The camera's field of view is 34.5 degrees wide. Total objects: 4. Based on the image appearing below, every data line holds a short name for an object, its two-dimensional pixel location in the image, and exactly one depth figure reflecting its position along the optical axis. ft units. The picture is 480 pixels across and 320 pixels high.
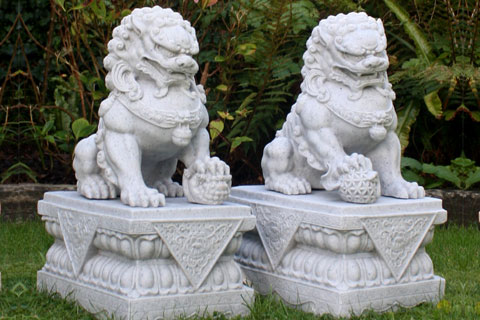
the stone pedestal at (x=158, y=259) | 12.48
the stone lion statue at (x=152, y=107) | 13.21
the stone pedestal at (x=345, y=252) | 13.30
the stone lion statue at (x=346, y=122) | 13.89
